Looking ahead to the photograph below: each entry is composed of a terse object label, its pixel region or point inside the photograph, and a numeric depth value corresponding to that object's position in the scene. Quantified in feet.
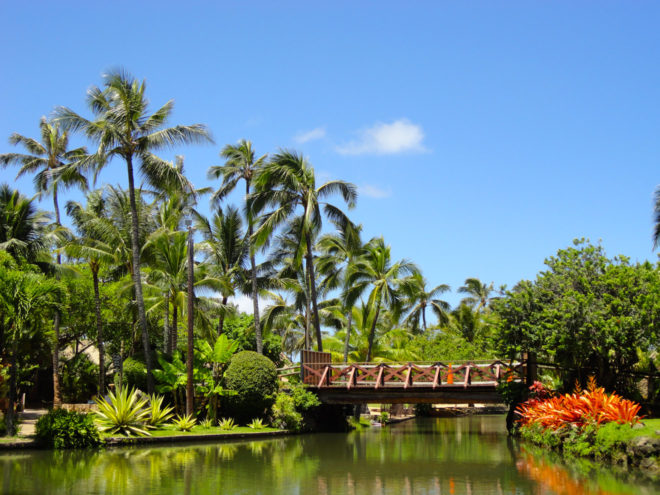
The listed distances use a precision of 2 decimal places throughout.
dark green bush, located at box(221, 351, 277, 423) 88.17
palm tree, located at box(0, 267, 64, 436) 65.77
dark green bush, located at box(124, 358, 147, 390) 89.10
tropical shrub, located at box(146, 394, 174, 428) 79.20
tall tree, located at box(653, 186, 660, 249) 107.55
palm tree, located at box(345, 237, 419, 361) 117.80
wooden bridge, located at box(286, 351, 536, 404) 87.56
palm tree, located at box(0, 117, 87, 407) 121.08
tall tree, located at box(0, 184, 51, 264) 94.58
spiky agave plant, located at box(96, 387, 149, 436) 74.49
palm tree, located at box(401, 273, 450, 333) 186.29
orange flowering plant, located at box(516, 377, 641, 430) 56.85
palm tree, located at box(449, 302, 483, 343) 175.42
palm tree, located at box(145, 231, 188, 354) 94.63
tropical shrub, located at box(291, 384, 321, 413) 93.30
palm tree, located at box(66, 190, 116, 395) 91.04
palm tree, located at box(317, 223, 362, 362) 124.26
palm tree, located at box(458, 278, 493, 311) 222.69
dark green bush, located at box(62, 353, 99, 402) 117.80
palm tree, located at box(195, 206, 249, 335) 122.42
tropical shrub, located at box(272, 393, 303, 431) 90.99
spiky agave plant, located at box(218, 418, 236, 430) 85.57
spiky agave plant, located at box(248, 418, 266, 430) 88.02
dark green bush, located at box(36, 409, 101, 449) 67.82
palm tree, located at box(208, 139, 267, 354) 112.57
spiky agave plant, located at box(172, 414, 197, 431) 81.14
